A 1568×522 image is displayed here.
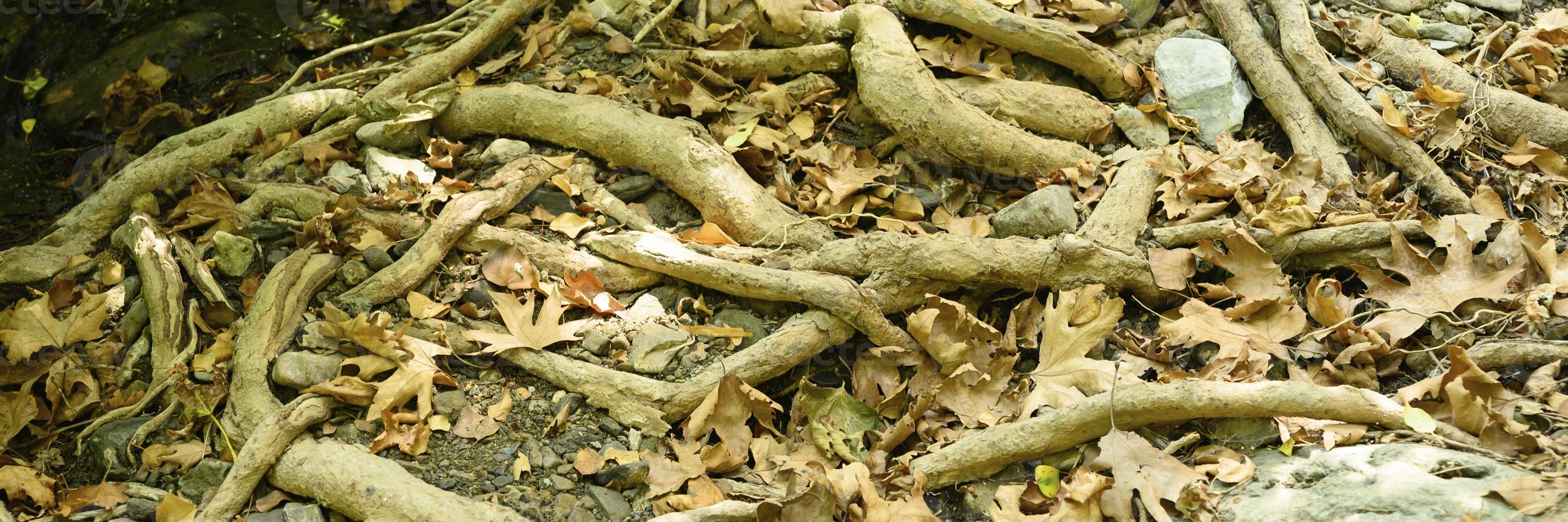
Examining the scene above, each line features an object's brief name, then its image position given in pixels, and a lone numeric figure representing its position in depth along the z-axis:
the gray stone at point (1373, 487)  2.34
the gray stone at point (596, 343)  3.23
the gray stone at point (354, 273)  3.48
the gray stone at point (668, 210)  3.81
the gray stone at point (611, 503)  2.80
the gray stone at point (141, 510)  2.86
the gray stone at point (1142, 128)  3.98
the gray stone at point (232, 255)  3.59
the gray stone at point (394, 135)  4.04
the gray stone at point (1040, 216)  3.51
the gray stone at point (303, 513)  2.83
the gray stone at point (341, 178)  3.87
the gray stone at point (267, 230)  3.70
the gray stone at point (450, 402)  3.07
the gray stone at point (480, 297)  3.40
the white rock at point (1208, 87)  4.01
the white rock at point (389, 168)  3.87
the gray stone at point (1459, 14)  4.18
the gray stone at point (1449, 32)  4.10
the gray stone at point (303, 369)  3.10
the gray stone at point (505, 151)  3.98
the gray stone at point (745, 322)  3.33
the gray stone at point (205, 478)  2.96
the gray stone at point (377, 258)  3.50
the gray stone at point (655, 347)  3.19
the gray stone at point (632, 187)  3.84
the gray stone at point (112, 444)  3.03
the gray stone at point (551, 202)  3.75
